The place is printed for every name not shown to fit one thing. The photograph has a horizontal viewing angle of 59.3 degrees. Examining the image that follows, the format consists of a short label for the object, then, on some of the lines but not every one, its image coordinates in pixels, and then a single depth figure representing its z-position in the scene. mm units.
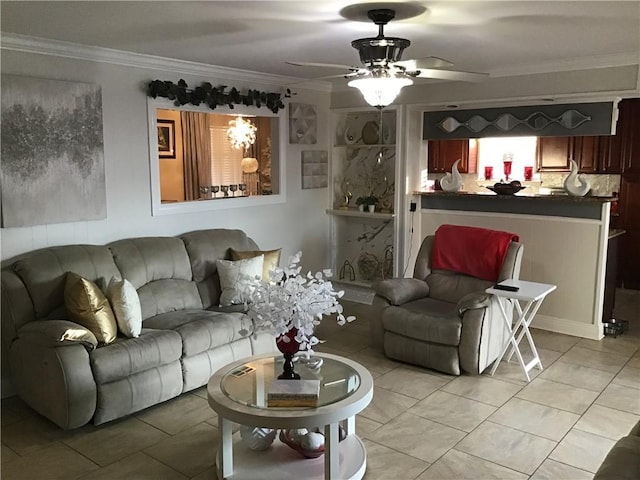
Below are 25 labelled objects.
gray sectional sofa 3258
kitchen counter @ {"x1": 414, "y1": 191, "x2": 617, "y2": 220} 4883
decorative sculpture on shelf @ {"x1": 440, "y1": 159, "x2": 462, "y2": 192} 5742
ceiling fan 3039
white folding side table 3996
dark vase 2848
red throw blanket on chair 4512
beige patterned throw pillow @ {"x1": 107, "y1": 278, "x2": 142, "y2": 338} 3609
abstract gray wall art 3691
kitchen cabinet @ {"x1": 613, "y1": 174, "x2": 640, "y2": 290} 6641
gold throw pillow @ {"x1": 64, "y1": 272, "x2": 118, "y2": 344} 3471
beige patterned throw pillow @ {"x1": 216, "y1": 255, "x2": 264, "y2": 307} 4471
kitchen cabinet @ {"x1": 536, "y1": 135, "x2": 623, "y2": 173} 6664
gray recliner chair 4090
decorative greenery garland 4496
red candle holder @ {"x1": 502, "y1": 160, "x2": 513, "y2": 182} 6625
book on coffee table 2666
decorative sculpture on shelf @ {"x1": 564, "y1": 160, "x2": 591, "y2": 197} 4984
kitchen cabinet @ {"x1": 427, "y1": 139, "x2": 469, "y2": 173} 7359
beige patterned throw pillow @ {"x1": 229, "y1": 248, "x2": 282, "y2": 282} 4730
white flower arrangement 2771
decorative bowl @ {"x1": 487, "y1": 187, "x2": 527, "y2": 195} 5297
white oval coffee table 2596
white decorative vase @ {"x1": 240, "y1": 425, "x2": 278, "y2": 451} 2936
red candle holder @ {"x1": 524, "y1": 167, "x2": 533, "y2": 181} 6922
